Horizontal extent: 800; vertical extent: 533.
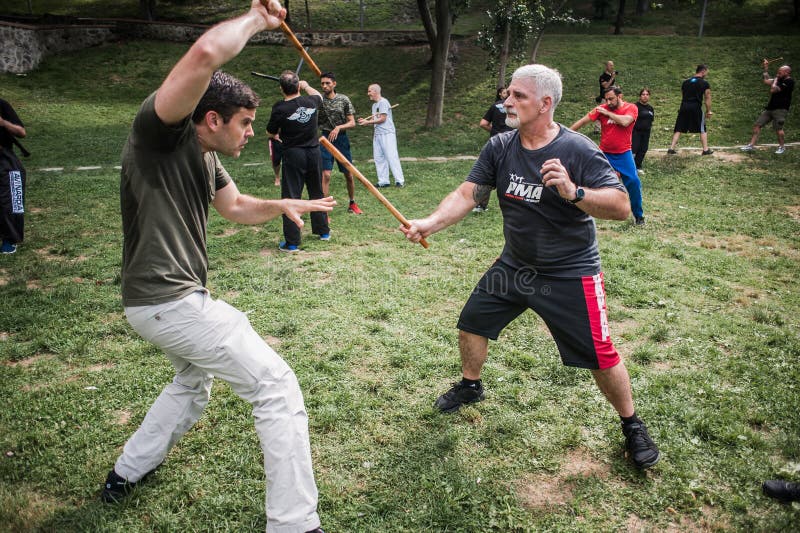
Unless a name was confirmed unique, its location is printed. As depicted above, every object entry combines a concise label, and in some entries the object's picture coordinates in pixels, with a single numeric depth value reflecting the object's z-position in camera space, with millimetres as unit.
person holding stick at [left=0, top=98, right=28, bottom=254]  6832
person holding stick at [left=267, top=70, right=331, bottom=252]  7418
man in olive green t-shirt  2477
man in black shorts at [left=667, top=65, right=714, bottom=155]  13312
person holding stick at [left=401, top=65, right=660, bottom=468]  3217
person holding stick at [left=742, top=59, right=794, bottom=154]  13000
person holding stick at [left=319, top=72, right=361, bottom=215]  9430
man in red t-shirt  8305
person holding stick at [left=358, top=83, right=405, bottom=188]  11477
